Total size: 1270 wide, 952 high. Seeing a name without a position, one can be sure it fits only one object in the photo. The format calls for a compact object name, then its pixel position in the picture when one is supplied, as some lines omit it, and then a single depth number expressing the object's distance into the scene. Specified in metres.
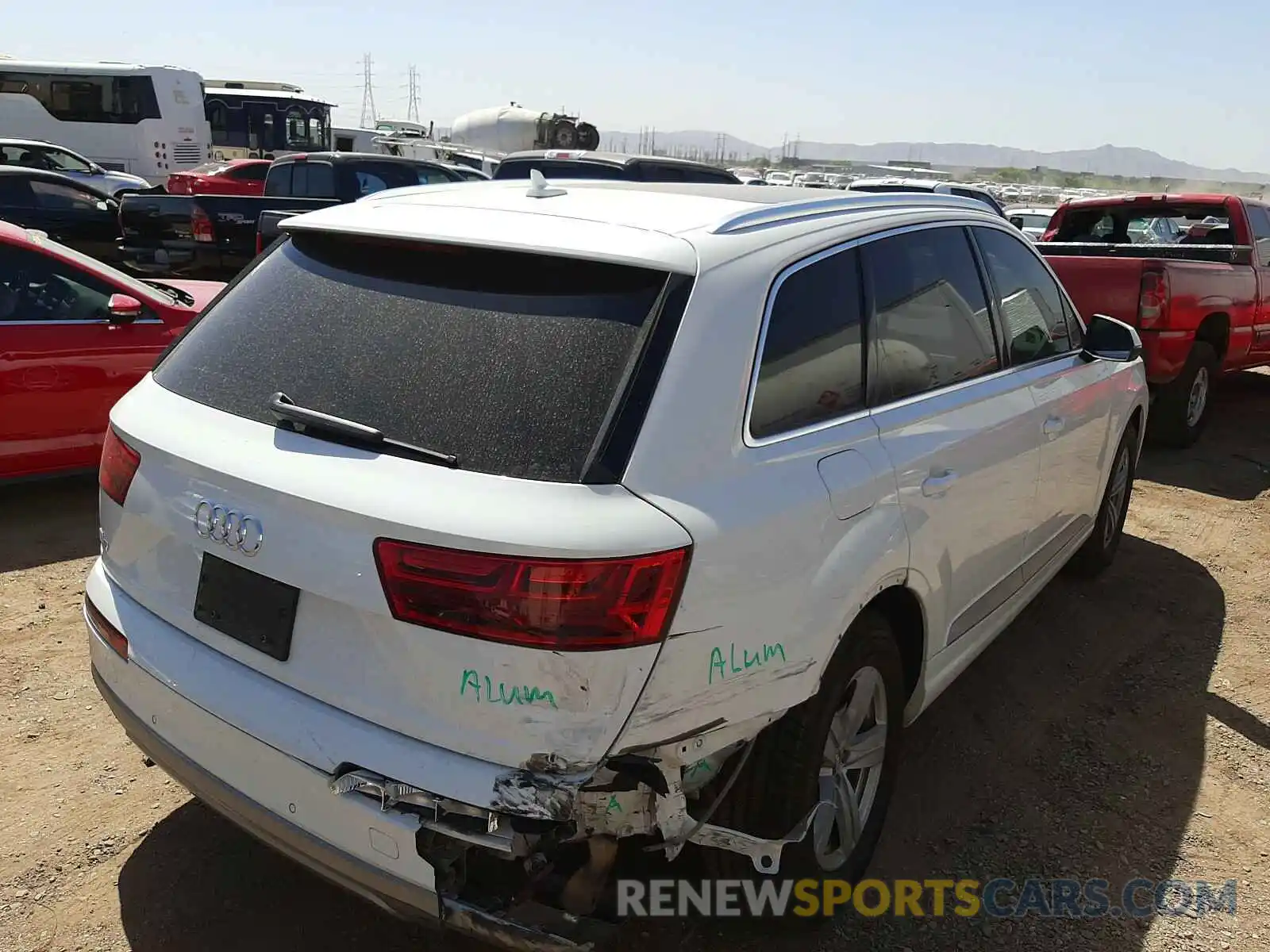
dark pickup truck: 11.14
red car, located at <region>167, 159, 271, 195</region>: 17.91
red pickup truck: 7.11
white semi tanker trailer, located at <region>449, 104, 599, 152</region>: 27.25
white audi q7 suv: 1.94
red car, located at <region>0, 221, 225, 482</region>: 5.25
